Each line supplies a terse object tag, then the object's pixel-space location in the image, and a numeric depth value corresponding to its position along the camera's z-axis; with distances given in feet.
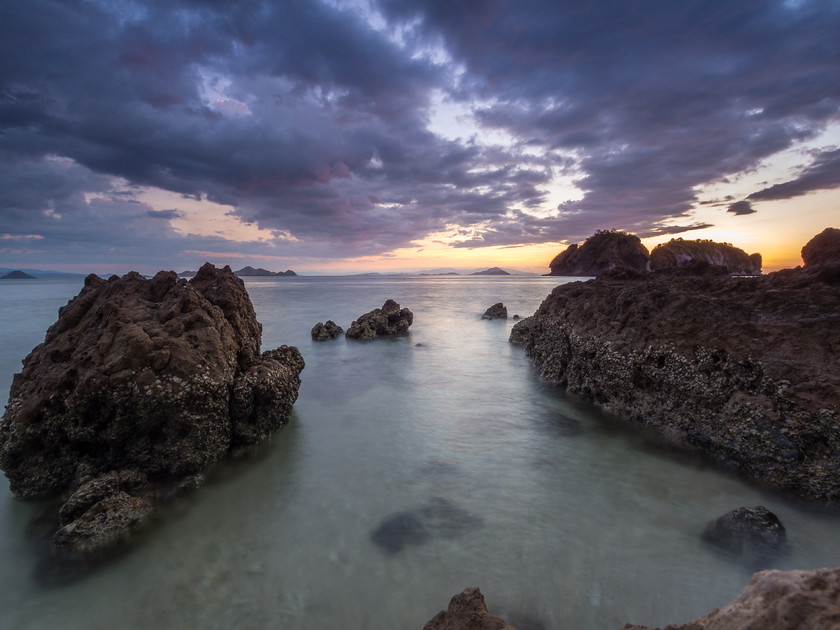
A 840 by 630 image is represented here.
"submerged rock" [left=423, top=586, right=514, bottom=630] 8.18
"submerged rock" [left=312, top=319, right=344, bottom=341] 54.39
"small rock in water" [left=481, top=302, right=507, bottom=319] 78.89
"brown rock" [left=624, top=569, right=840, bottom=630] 4.80
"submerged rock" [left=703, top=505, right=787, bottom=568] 12.54
